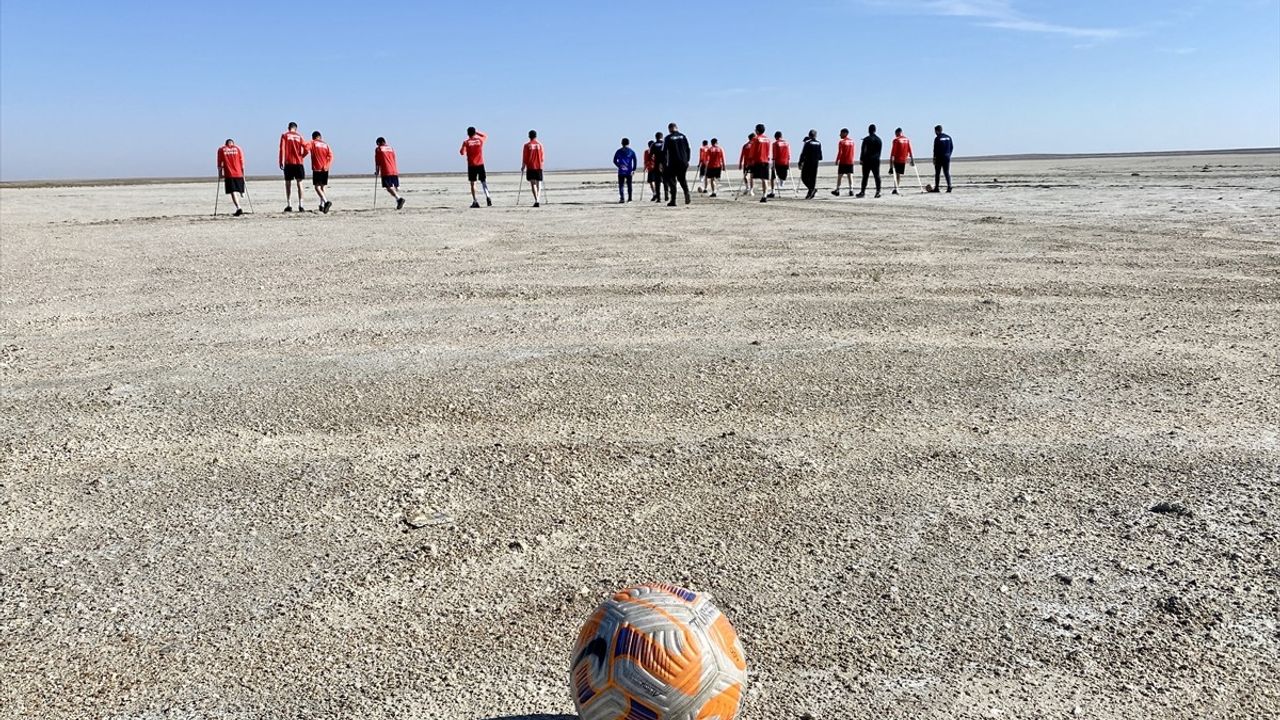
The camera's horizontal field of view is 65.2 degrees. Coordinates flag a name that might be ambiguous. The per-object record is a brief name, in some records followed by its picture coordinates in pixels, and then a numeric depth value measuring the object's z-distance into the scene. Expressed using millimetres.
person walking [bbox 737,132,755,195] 26672
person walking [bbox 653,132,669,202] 24922
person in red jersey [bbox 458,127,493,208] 23094
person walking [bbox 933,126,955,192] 26578
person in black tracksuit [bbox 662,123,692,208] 23500
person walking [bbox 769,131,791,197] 26938
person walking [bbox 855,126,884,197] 25203
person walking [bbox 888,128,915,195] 27469
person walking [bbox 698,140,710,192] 29641
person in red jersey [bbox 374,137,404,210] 23619
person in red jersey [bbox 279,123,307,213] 22125
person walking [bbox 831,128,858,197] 27047
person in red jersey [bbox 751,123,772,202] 25406
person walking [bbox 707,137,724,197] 29766
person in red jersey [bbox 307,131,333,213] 22328
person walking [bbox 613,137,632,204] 25953
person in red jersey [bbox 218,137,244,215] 21875
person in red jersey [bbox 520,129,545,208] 24766
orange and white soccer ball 2402
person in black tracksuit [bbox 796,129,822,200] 25203
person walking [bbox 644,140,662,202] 25750
